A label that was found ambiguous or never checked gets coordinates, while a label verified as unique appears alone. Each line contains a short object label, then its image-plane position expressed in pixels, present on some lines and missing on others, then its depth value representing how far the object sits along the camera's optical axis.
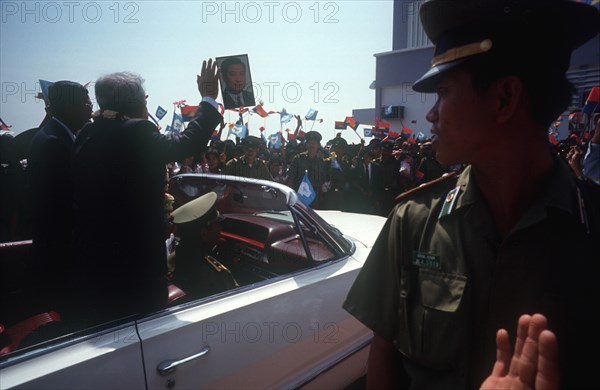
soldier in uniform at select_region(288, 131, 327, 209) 6.68
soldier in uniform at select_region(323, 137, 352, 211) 7.34
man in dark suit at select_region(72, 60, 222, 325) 1.60
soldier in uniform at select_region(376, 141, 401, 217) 7.00
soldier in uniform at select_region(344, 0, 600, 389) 0.95
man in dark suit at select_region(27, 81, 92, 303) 1.86
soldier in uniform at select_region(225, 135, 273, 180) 5.90
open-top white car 1.32
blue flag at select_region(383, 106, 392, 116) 25.98
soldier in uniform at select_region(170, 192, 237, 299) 2.28
